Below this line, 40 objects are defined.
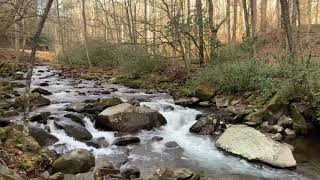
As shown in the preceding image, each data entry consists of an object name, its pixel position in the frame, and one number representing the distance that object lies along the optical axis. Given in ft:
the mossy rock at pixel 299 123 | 25.89
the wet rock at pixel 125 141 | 23.11
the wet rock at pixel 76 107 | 29.57
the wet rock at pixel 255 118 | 27.19
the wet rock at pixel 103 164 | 17.96
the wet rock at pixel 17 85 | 42.41
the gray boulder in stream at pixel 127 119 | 26.02
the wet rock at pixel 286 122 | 26.27
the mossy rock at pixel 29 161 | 15.55
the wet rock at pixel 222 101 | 32.45
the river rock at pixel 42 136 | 21.43
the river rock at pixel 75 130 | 23.52
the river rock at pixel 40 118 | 25.49
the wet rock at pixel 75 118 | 26.15
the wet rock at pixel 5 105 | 28.54
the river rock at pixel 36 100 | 30.09
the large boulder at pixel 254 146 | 19.97
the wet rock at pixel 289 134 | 25.10
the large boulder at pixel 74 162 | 16.87
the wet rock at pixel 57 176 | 15.19
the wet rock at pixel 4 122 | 23.15
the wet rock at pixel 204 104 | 33.72
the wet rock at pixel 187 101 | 33.89
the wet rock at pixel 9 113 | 26.24
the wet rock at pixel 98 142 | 22.66
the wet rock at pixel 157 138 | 24.46
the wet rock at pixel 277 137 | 24.43
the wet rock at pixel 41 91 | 38.10
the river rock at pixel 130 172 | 17.47
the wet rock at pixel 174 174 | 16.92
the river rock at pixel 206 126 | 26.29
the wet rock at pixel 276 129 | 25.52
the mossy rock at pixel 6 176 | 8.31
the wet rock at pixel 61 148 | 21.19
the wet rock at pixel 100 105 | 29.23
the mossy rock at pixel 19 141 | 17.68
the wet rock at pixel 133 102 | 30.39
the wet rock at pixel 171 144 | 23.25
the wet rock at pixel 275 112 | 27.10
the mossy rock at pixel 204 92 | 34.88
